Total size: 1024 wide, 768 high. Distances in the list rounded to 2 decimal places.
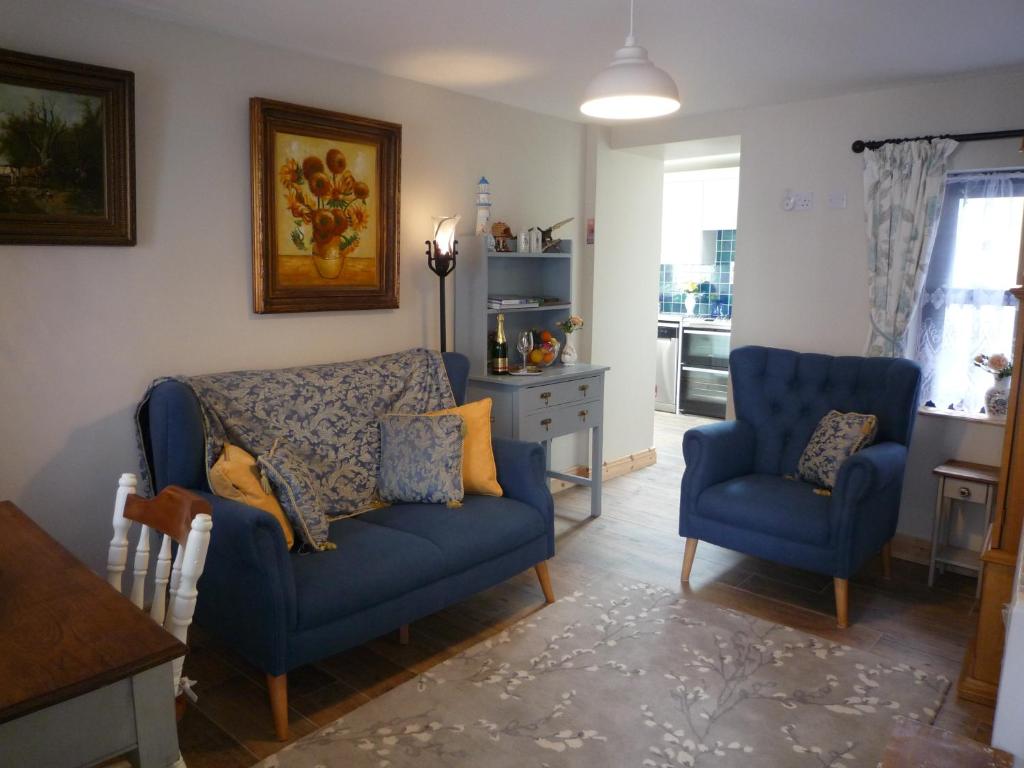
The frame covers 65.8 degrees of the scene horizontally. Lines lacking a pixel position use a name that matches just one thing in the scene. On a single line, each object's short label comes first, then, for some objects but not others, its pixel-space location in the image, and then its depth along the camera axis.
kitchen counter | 6.91
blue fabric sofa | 2.33
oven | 6.88
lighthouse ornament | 4.06
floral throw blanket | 2.87
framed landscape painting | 2.52
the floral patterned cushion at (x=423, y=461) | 3.12
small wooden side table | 3.42
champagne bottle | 4.10
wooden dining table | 1.21
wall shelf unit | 4.06
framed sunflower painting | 3.22
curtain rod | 3.46
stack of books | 4.11
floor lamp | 3.83
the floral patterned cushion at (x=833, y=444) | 3.42
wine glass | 4.31
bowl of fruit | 4.34
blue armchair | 3.11
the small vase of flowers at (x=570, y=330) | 4.46
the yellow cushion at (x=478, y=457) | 3.24
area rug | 2.31
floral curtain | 3.65
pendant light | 2.28
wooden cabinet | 2.48
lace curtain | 3.64
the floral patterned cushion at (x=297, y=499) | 2.65
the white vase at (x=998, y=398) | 3.62
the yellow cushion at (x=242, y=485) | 2.58
